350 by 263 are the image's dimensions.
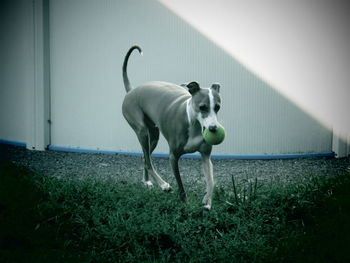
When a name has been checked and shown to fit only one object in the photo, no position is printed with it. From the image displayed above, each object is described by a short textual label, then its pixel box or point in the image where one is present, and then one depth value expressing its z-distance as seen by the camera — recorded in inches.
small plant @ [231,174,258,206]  160.6
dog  142.4
